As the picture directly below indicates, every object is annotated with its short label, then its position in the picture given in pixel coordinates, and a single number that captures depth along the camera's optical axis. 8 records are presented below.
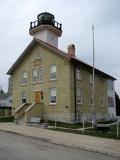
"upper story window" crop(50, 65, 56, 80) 21.17
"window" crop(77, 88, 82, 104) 20.91
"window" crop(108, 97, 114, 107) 28.92
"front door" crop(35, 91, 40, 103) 22.12
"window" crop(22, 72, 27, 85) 24.50
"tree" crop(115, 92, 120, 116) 39.34
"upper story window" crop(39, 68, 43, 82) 22.58
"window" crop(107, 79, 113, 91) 29.51
